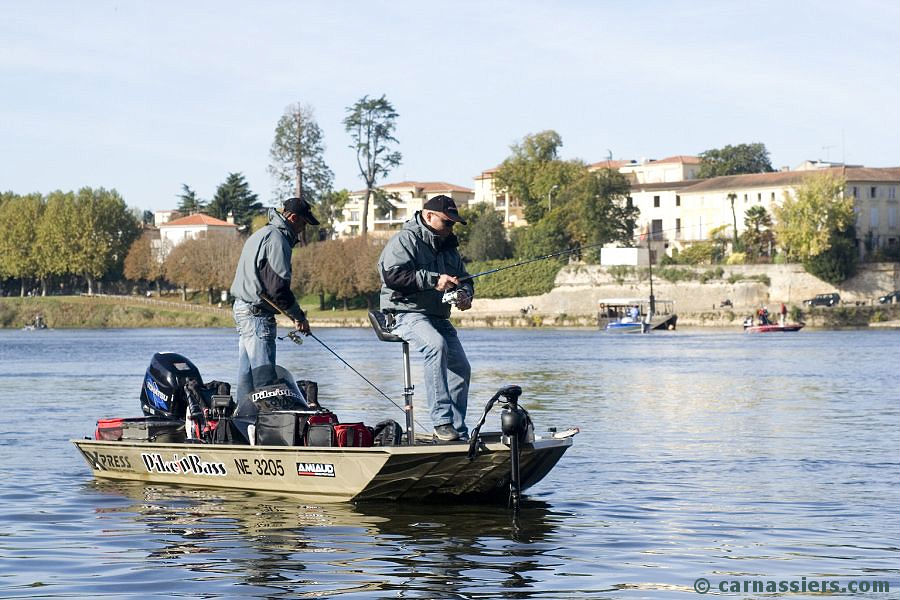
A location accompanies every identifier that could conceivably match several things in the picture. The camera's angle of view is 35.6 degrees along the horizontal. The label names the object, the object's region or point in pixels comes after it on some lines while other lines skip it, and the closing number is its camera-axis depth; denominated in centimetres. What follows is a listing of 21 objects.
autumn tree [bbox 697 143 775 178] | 12950
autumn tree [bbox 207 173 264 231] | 13538
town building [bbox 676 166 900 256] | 9912
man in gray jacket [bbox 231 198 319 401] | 1284
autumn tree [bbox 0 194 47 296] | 11800
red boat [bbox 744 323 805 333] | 7919
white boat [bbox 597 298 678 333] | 8325
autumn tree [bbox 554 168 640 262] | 9688
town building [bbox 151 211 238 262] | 12274
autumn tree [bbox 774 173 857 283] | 8738
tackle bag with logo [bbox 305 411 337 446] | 1217
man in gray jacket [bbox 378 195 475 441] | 1180
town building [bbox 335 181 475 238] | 13550
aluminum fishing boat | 1167
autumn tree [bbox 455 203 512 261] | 10412
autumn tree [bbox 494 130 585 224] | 10919
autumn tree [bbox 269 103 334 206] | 9875
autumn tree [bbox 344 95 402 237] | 10125
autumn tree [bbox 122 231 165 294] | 11625
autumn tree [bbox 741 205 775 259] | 9644
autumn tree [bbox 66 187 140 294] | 11756
